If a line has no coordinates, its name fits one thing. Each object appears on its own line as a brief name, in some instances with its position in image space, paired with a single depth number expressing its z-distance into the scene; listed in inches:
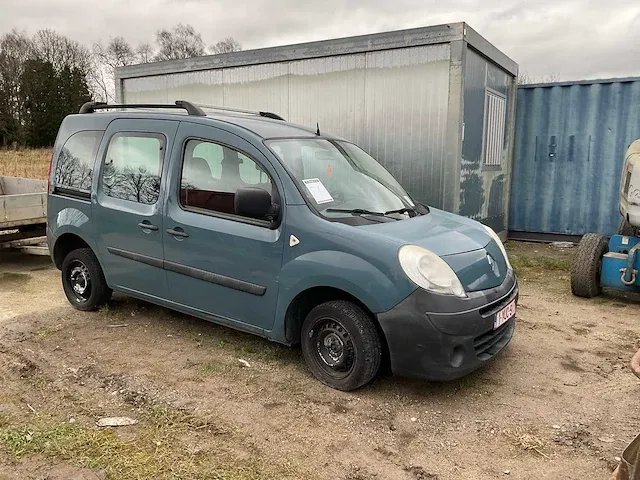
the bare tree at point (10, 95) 1421.0
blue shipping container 326.6
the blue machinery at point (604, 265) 217.0
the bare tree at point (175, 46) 2031.3
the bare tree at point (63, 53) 1724.9
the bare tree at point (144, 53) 1933.9
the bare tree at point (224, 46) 1905.8
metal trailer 262.1
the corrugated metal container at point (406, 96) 255.6
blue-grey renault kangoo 130.9
